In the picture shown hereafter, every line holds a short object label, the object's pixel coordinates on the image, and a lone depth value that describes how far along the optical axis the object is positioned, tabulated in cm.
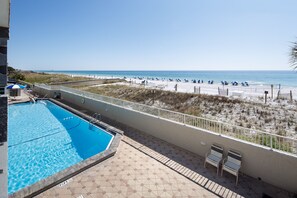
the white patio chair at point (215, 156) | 536
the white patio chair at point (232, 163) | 492
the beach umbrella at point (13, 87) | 1698
